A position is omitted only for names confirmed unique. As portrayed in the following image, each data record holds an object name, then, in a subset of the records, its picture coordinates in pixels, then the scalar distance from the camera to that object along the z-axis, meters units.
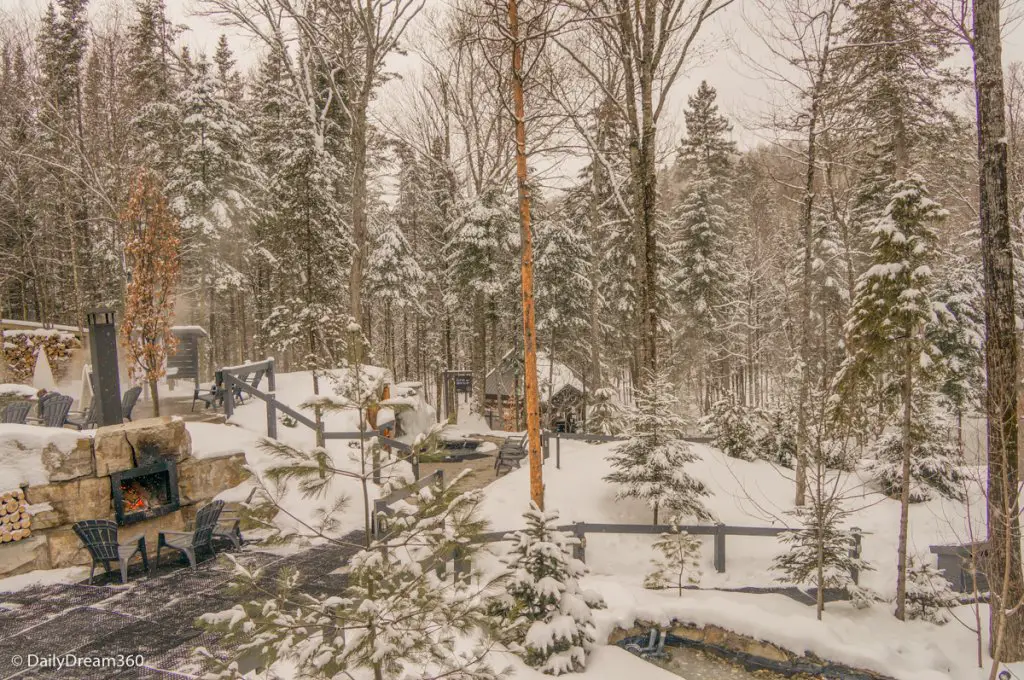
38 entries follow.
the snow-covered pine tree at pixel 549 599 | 6.64
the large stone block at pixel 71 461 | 9.02
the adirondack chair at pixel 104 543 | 7.92
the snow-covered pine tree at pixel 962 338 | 21.09
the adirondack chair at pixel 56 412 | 11.57
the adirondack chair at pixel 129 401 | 12.70
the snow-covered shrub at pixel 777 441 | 15.64
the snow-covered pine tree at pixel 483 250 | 23.38
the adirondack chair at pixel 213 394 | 14.29
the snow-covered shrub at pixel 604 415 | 17.91
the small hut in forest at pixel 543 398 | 24.98
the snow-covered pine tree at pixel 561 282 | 23.61
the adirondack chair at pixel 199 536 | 8.53
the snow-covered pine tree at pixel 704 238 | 26.38
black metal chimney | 10.59
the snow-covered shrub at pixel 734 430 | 15.54
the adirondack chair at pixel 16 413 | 11.62
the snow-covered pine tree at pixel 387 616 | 3.48
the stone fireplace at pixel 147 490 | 9.48
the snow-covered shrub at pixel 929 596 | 8.40
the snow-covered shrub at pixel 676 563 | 9.24
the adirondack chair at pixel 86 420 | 11.76
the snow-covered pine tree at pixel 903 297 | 8.88
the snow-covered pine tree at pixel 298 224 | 19.75
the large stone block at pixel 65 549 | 8.78
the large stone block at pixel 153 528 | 9.46
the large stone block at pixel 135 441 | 9.49
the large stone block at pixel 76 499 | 8.88
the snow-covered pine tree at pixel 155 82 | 22.31
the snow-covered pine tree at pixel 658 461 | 10.25
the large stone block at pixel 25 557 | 8.34
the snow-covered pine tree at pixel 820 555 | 8.47
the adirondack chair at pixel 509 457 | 14.43
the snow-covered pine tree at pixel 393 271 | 26.22
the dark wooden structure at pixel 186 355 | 16.34
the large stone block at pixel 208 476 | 10.41
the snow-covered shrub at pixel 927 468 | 13.30
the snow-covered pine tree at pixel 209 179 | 21.56
